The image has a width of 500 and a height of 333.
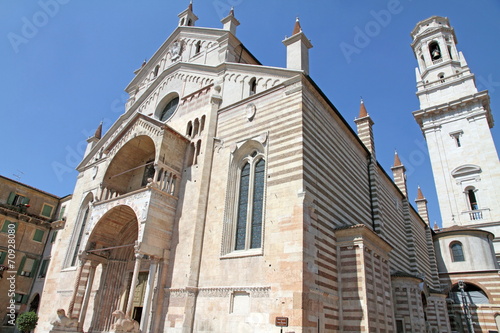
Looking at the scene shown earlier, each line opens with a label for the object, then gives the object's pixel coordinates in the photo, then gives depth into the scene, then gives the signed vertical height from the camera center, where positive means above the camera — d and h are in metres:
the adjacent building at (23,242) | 25.11 +5.15
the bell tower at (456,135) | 32.34 +19.64
